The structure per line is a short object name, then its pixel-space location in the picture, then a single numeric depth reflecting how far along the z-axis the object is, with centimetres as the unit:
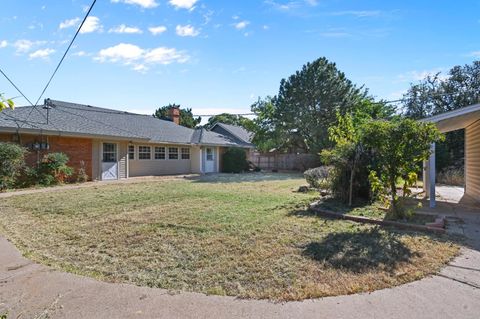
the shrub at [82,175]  1477
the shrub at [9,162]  1151
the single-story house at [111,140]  1338
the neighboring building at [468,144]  798
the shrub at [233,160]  2373
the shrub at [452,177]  1603
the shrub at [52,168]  1309
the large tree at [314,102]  2470
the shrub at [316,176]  1172
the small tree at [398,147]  592
